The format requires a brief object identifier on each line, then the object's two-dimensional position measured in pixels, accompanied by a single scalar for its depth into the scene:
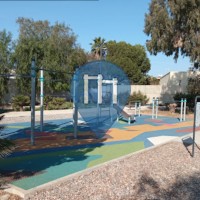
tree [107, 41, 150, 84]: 30.48
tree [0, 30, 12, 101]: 15.77
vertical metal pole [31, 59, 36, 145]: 6.80
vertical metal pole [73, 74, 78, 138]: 7.84
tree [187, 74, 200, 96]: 17.28
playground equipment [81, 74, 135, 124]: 8.27
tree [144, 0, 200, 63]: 13.11
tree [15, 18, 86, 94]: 16.78
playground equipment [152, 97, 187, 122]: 13.01
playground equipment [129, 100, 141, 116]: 15.60
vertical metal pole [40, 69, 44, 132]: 8.64
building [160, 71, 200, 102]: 24.24
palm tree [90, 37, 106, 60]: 38.64
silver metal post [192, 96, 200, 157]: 5.69
